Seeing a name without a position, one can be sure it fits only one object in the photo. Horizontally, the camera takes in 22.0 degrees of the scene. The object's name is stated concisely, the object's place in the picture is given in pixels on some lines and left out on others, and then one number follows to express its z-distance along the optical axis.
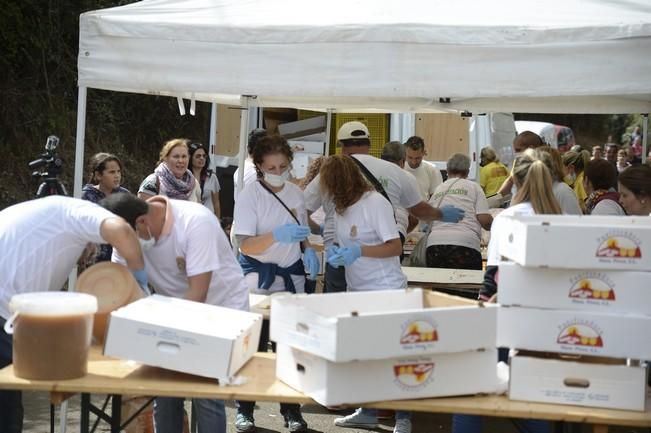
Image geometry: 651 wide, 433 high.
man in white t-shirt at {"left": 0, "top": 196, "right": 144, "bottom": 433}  6.26
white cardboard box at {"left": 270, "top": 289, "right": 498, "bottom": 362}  5.36
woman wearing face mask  8.73
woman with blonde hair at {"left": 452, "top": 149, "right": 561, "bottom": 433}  6.84
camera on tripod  11.73
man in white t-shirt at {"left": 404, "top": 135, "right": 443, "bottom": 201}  15.93
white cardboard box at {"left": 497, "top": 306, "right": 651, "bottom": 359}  5.76
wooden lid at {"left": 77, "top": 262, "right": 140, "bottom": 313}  6.44
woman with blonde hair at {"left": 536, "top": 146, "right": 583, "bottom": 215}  8.39
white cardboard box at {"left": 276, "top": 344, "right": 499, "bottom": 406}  5.51
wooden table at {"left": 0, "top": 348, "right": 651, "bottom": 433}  5.61
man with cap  9.52
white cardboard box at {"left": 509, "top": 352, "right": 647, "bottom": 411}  5.72
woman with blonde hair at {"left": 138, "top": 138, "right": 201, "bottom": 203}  13.62
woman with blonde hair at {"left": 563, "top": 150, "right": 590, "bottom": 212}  15.30
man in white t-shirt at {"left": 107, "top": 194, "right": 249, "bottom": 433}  6.60
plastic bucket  5.60
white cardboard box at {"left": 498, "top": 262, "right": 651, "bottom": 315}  5.80
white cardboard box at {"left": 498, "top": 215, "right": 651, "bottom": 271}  5.76
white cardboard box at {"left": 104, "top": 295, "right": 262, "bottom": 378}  5.76
